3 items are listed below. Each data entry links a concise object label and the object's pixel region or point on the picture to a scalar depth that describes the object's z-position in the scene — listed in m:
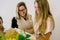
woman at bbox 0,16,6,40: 2.62
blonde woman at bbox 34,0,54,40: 2.56
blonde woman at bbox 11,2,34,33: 2.74
